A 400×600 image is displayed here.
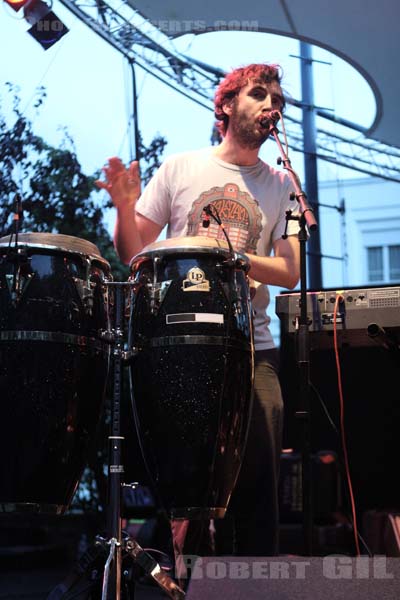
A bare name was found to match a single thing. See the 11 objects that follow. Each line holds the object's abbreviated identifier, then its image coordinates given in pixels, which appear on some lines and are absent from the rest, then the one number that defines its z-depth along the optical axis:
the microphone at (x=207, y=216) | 2.22
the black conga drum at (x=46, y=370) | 1.99
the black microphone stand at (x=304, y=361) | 2.34
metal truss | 4.14
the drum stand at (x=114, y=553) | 1.91
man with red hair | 2.52
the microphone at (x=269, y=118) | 2.65
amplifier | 2.67
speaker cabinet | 4.62
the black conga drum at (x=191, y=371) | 2.07
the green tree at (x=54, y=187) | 4.15
